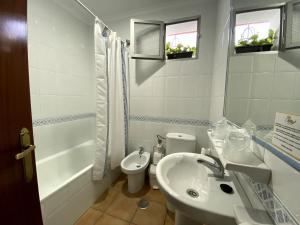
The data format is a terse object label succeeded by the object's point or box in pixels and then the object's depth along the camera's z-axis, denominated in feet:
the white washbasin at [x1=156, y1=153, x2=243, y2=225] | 1.82
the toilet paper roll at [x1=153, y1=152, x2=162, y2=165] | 5.87
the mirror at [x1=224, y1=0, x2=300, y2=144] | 1.58
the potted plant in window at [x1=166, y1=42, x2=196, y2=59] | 5.55
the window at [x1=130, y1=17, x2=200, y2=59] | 5.60
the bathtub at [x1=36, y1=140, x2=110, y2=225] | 3.62
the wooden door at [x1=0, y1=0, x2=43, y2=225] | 1.89
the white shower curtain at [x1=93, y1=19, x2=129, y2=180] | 4.72
